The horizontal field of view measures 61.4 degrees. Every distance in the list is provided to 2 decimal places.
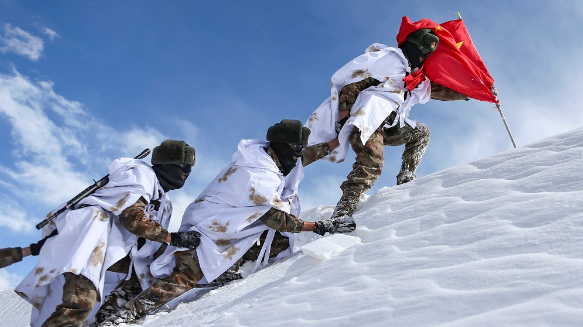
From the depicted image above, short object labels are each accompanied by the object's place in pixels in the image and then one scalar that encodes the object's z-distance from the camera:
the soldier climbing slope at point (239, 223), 3.82
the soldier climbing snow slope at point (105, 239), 3.40
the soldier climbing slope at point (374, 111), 4.45
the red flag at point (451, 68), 5.07
